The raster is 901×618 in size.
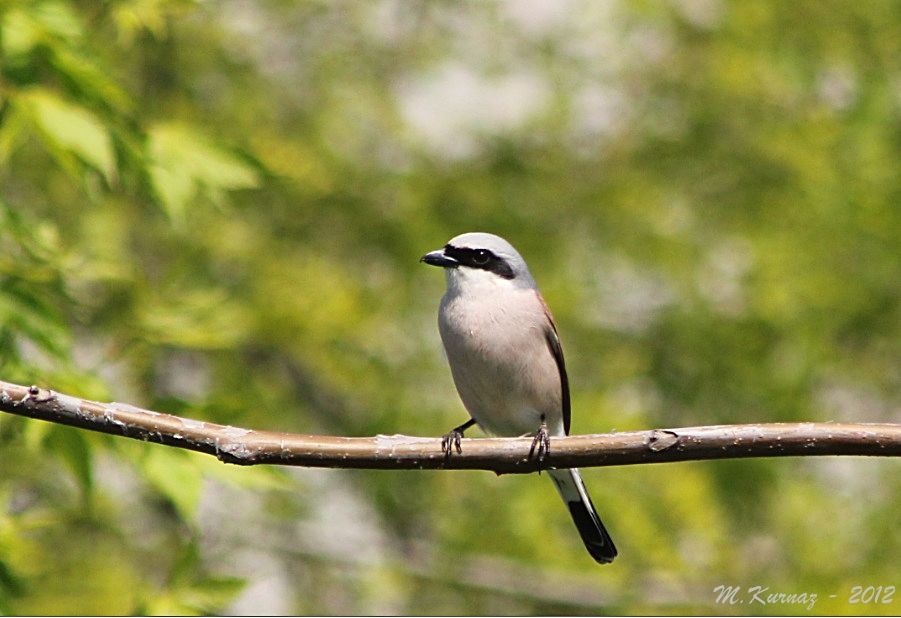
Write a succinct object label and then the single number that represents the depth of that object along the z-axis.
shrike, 9.99
